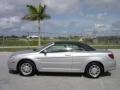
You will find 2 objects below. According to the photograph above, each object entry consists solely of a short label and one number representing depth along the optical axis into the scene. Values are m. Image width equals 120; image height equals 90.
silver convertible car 3.81
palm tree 11.60
